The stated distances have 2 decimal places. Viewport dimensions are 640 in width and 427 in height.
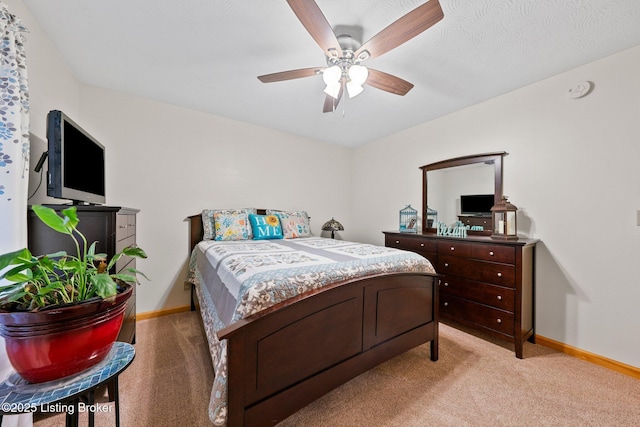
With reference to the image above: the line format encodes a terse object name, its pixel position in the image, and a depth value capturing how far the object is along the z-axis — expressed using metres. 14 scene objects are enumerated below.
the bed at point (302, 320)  1.13
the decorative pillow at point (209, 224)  2.89
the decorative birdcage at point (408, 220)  3.27
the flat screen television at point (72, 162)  1.33
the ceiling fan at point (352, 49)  1.25
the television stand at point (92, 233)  1.37
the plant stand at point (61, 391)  0.70
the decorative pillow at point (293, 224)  3.22
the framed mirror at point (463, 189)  2.63
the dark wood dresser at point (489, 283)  2.06
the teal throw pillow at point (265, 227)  2.96
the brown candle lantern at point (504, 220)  2.29
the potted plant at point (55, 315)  0.71
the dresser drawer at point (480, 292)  2.11
